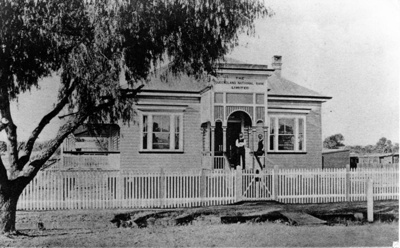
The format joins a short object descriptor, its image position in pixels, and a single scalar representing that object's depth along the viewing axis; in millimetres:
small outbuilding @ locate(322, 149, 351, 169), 17156
